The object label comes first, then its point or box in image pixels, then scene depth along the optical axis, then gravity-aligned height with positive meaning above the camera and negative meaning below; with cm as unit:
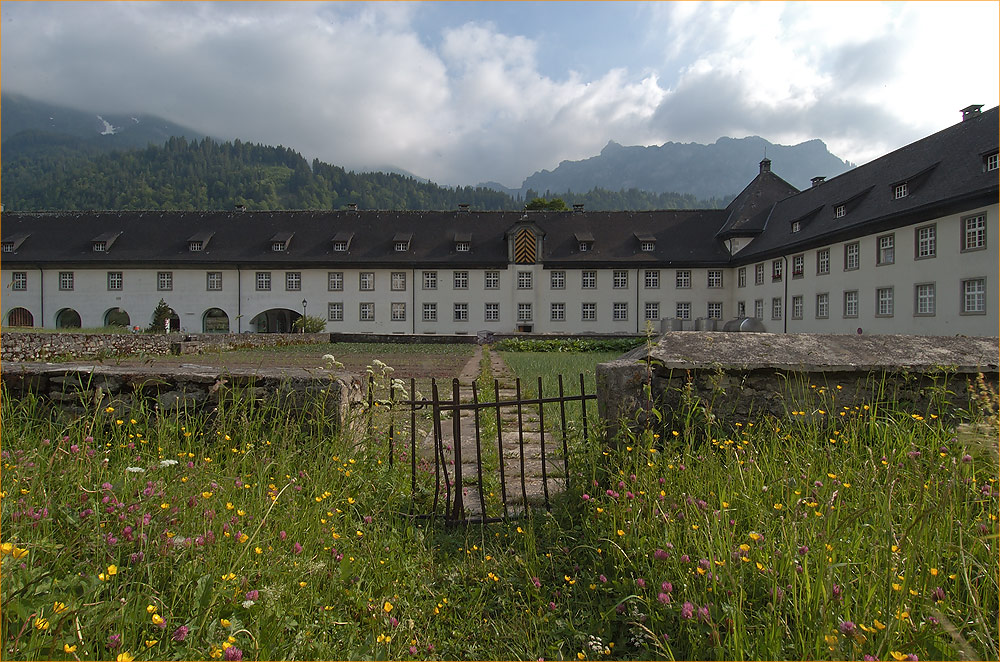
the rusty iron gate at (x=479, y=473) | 347 -117
